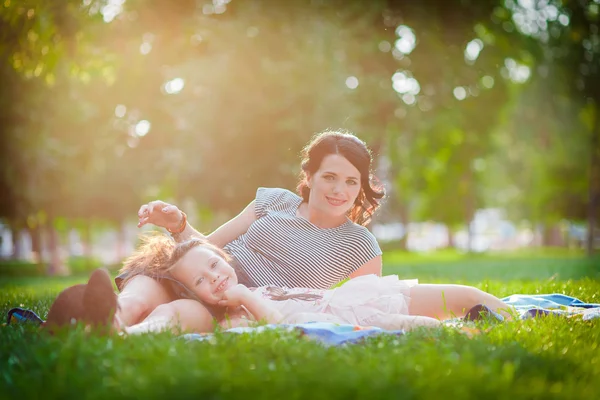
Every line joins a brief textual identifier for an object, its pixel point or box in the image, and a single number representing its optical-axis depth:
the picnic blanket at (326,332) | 3.36
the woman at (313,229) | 4.91
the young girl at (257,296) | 3.95
